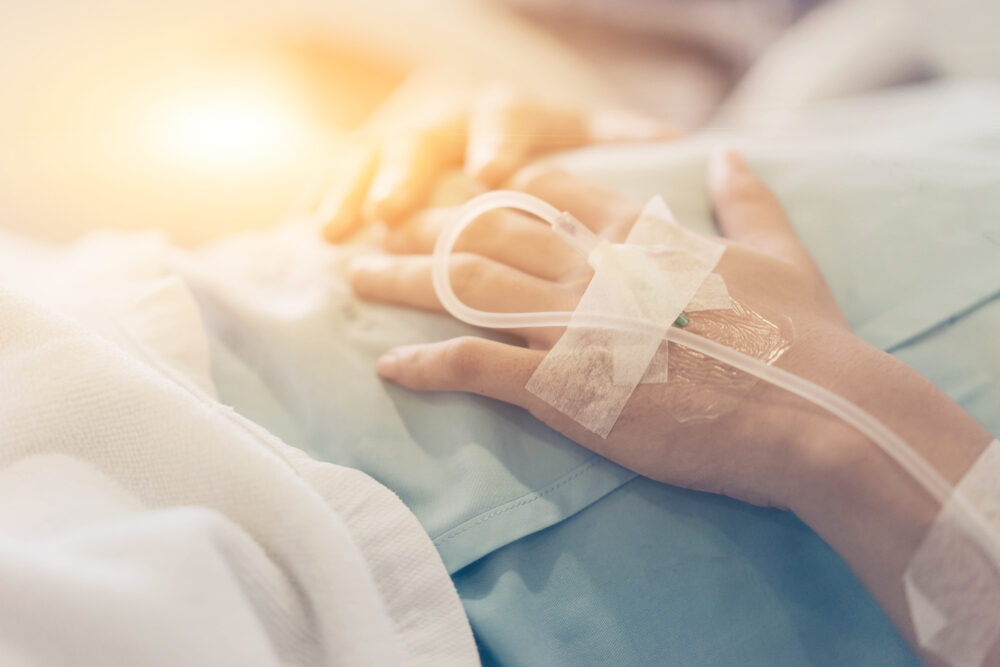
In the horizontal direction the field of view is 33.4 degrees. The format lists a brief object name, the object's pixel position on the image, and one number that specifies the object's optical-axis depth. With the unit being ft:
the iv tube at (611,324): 1.40
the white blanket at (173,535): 1.29
